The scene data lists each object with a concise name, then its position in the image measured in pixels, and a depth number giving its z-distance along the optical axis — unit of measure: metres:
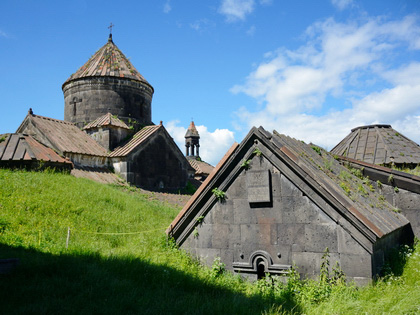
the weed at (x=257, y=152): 5.85
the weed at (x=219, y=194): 6.10
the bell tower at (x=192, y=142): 30.75
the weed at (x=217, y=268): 5.87
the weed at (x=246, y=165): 5.94
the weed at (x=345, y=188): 5.62
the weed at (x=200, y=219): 6.27
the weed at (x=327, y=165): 6.76
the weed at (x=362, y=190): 6.32
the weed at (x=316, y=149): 8.10
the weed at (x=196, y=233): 6.32
